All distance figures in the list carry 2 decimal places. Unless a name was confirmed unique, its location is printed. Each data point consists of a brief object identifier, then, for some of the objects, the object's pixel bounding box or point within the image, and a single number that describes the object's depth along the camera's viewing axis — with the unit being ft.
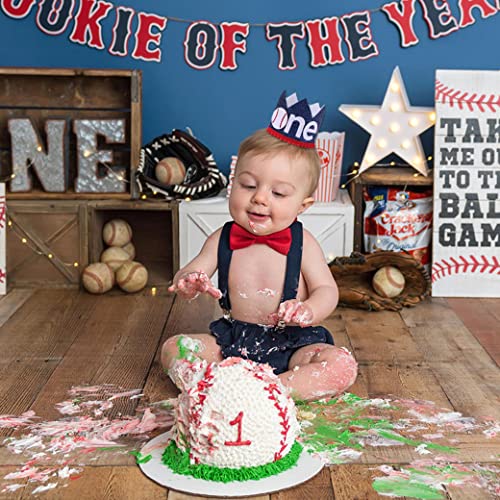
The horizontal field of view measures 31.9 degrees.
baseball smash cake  5.27
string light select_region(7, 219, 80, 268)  10.44
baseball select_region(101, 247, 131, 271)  10.50
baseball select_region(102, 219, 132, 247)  10.79
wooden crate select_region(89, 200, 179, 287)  10.38
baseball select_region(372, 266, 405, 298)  9.84
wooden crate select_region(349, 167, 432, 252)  10.41
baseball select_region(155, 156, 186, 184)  10.48
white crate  10.30
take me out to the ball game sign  10.28
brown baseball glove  9.64
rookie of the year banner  11.12
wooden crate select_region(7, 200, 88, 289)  10.37
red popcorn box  10.51
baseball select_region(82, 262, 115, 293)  10.10
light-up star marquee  10.62
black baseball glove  10.39
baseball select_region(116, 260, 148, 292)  10.18
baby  6.83
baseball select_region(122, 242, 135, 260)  11.00
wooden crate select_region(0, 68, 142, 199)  10.83
